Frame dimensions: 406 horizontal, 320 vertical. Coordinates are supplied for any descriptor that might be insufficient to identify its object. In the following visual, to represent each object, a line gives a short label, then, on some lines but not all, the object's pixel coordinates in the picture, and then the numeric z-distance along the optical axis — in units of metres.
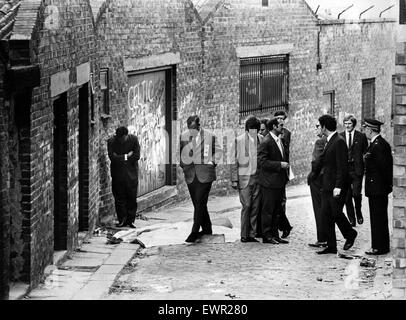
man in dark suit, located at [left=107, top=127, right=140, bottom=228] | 16.64
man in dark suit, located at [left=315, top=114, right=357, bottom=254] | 14.17
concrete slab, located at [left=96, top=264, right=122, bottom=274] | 13.26
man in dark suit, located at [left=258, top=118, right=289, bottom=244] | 15.09
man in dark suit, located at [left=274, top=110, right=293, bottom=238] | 15.86
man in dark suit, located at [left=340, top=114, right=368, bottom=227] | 15.83
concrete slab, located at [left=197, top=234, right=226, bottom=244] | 15.43
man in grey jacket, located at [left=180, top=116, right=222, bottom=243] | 15.32
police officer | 13.96
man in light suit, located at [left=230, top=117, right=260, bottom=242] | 15.34
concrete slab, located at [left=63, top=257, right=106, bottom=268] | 13.65
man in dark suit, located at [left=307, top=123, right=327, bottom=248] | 14.88
